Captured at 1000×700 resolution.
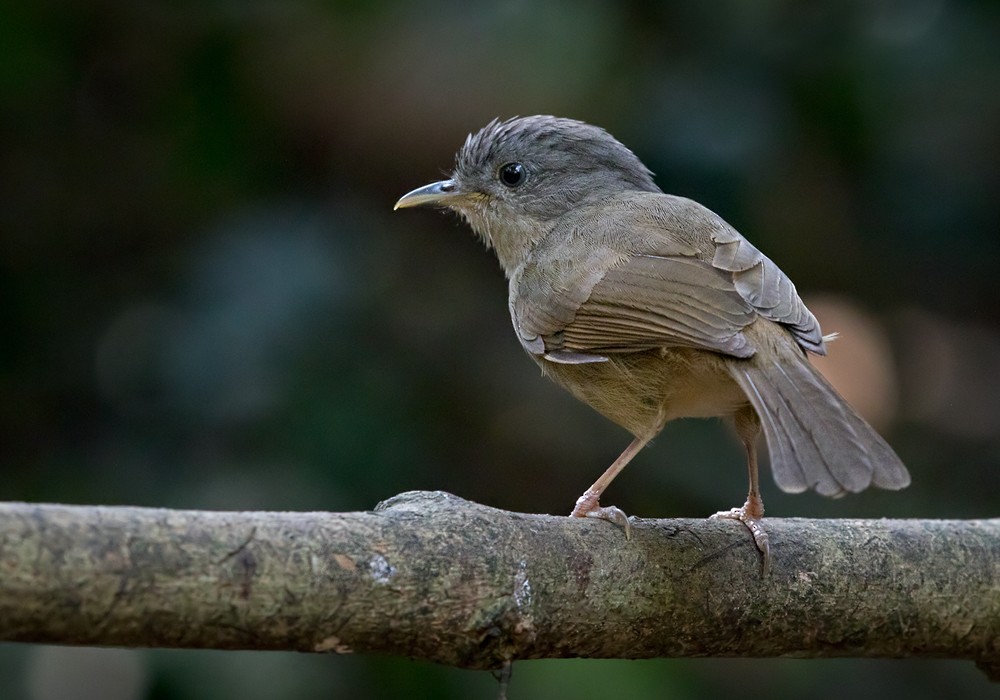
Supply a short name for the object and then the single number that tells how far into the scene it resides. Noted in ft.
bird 18.80
